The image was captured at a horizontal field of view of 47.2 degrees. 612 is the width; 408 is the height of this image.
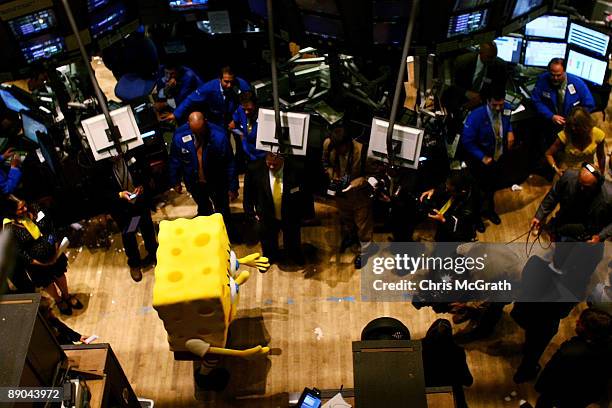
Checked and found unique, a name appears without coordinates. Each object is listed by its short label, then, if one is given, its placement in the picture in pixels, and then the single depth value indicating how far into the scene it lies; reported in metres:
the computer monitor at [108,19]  6.14
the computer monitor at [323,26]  5.77
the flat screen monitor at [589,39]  6.62
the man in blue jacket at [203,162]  6.02
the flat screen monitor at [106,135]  5.73
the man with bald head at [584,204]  5.42
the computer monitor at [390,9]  5.42
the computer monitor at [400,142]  5.49
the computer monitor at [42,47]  5.86
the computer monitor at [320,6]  5.58
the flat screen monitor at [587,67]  6.68
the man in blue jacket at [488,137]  6.16
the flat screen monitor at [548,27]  6.88
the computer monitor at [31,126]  6.57
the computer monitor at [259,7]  6.10
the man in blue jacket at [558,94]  6.48
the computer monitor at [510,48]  7.10
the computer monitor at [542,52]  6.94
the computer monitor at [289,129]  5.70
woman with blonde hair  5.87
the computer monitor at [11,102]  6.83
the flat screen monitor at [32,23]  5.69
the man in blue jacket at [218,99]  6.72
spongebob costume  4.61
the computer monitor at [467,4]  5.41
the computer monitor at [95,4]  5.98
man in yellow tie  5.77
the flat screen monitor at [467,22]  5.57
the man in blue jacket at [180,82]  7.22
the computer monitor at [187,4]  6.84
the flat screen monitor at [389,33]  5.64
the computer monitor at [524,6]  5.66
